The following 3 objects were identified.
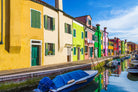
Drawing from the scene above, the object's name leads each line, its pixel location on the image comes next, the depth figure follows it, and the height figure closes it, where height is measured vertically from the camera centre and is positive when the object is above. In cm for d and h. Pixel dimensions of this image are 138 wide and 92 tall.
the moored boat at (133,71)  1544 -343
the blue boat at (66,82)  664 -246
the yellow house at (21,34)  995 +131
